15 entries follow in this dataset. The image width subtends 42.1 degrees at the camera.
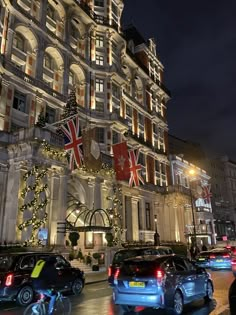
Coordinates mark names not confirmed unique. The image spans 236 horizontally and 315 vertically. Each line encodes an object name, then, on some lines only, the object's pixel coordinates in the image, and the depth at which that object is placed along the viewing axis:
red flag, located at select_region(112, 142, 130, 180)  27.83
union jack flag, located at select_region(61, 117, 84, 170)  22.33
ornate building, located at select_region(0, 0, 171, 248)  23.72
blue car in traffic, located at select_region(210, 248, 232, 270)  23.23
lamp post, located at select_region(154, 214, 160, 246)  34.23
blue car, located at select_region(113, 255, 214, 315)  8.98
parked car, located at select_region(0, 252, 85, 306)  11.22
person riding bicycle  7.86
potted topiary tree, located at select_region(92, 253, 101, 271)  26.90
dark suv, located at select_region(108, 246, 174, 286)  14.48
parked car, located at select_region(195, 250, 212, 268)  23.84
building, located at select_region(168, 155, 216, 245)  48.47
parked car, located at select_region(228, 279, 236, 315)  5.43
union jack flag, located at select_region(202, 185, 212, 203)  45.44
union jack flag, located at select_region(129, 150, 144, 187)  29.02
